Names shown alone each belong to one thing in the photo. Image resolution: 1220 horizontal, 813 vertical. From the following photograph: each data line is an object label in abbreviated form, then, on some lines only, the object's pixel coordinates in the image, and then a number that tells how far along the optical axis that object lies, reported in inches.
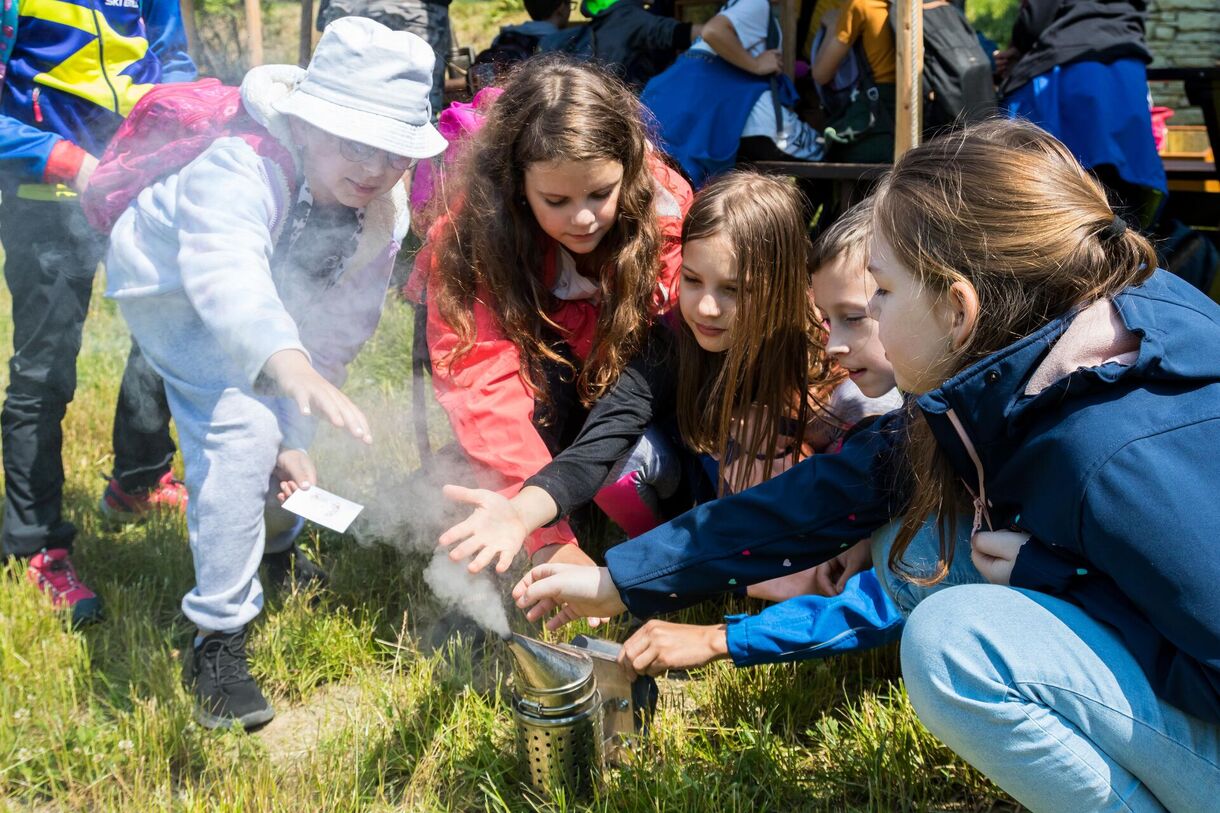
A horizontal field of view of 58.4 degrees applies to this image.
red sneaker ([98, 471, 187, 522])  144.0
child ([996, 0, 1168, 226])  176.1
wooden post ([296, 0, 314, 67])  265.3
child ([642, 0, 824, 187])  189.6
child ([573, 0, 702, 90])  219.9
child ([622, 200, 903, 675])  89.3
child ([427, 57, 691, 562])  111.0
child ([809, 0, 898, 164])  182.1
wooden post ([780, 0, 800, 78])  197.2
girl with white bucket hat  99.9
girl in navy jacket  63.8
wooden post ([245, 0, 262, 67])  216.1
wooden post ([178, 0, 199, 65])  214.5
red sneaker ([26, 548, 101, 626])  119.3
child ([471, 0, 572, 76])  231.5
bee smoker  79.9
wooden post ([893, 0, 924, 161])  146.5
